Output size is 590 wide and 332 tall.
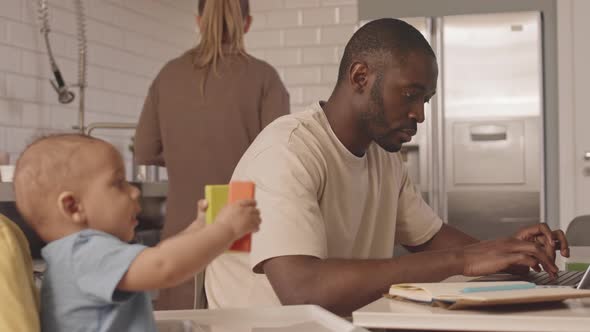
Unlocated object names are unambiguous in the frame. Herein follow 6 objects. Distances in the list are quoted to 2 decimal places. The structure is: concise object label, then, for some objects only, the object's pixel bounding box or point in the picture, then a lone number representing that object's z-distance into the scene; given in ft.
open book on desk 4.05
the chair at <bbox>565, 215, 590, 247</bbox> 7.80
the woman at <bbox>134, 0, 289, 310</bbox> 8.68
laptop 4.95
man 5.18
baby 3.56
